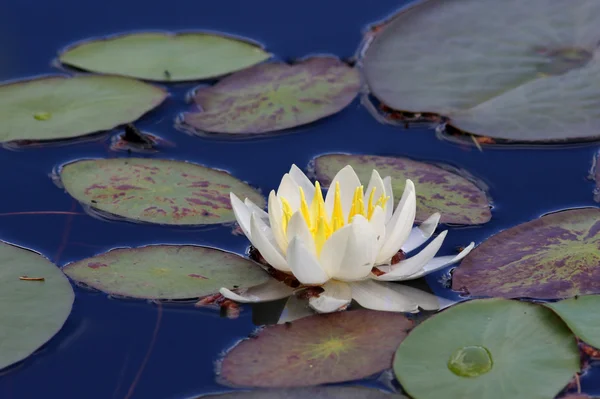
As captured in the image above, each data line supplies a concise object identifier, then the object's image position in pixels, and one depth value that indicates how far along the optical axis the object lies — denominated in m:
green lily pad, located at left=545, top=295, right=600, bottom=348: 5.20
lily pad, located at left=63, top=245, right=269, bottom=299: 5.82
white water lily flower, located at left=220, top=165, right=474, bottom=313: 5.48
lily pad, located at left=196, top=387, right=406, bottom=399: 4.90
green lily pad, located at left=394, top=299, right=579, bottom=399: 4.87
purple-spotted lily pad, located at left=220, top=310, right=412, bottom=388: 5.07
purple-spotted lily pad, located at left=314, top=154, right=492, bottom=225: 6.64
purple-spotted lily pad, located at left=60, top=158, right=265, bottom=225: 6.70
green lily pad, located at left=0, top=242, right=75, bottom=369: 5.44
